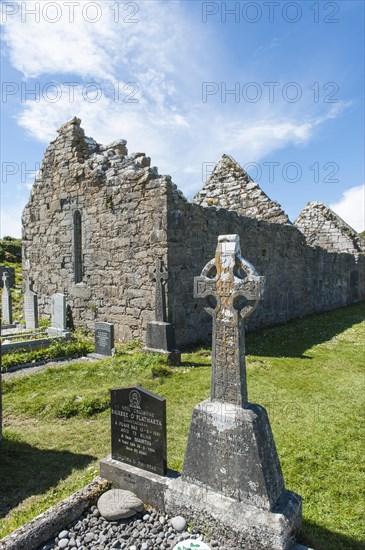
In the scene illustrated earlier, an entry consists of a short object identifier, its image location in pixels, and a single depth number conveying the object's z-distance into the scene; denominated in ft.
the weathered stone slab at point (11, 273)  72.33
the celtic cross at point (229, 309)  10.72
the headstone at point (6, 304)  46.29
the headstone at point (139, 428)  11.89
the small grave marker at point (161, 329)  28.45
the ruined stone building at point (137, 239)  32.86
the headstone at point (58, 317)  37.50
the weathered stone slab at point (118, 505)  10.87
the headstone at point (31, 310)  42.19
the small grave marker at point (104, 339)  31.45
